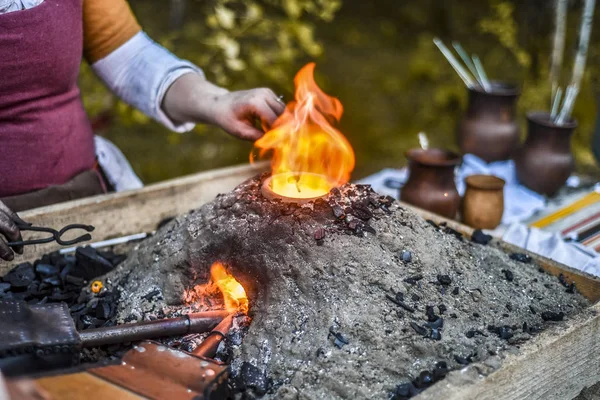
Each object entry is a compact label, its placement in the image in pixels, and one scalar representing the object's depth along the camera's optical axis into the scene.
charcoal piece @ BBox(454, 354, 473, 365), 1.60
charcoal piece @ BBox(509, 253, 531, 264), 2.17
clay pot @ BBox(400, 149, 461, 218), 2.68
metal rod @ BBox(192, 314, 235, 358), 1.66
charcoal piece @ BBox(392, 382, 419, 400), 1.52
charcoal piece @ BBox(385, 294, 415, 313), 1.74
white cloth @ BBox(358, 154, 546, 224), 2.97
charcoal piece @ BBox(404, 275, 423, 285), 1.82
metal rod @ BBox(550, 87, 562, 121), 3.14
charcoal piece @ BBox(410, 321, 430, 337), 1.68
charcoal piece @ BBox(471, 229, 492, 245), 2.26
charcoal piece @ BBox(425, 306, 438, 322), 1.73
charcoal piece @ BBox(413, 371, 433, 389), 1.54
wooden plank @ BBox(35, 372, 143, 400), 1.33
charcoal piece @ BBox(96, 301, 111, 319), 1.99
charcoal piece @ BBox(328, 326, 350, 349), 1.65
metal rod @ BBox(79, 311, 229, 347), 1.67
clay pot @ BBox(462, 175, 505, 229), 2.69
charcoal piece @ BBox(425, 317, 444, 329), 1.71
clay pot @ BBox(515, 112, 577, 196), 3.08
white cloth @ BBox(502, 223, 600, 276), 2.39
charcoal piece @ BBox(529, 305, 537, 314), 1.87
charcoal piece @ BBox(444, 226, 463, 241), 2.15
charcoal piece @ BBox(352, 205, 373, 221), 1.91
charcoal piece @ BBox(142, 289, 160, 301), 2.00
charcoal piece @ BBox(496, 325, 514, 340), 1.70
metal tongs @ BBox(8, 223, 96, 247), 1.85
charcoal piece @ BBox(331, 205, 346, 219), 1.87
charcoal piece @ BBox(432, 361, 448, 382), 1.55
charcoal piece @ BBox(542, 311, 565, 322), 1.82
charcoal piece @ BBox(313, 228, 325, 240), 1.80
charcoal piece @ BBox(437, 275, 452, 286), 1.85
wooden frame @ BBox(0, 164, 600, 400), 1.51
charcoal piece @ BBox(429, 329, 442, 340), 1.67
